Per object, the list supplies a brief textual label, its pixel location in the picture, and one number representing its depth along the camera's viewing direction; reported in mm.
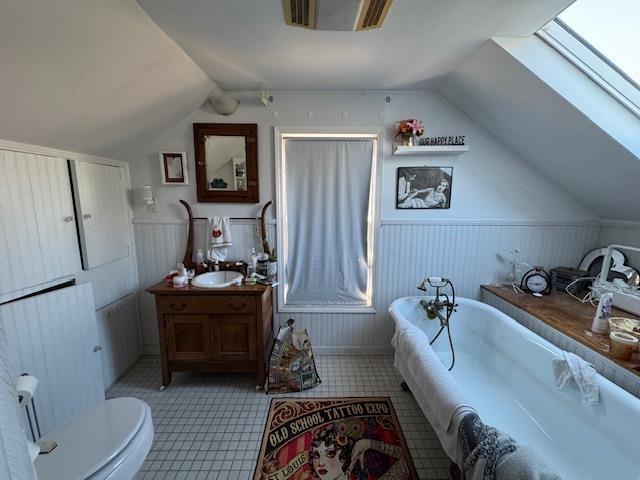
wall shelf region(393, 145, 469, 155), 2199
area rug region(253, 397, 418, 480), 1479
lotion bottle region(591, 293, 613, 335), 1612
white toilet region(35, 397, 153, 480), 1049
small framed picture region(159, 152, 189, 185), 2324
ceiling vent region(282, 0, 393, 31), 1190
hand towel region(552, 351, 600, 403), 1347
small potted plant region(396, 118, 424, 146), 2238
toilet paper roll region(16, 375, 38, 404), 1070
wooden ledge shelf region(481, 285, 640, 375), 1514
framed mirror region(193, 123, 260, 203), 2307
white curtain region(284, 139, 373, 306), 2377
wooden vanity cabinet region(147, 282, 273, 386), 2004
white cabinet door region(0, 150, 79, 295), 1418
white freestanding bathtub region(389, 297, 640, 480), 1271
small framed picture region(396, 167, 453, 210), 2369
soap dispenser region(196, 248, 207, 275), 2373
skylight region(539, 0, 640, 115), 1430
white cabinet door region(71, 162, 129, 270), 1868
